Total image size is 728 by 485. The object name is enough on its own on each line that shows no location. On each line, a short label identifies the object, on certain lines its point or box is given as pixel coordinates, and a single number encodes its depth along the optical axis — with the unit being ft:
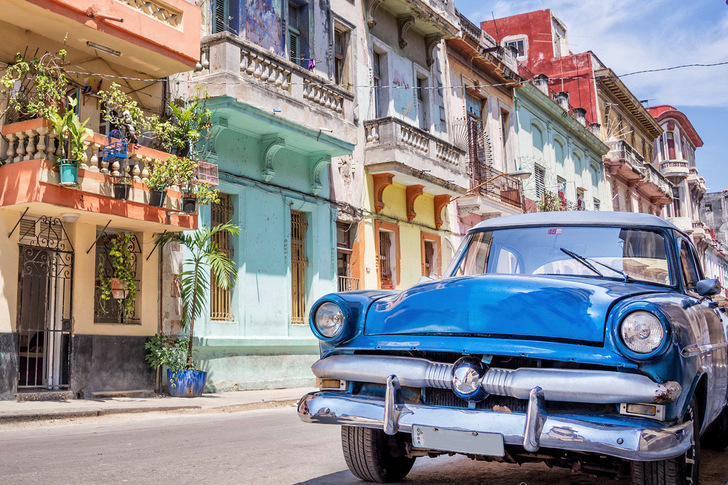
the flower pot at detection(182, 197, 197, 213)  40.50
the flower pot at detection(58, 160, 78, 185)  34.47
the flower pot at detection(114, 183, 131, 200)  37.60
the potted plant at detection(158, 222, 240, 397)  40.83
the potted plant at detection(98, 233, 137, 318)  40.14
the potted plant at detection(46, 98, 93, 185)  34.37
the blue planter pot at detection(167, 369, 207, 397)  40.63
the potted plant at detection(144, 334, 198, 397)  40.73
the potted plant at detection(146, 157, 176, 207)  39.06
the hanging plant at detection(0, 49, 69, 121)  34.73
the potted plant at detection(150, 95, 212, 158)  41.39
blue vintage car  11.17
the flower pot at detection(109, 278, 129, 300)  40.11
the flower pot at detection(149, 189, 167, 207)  39.42
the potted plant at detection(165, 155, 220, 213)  39.45
